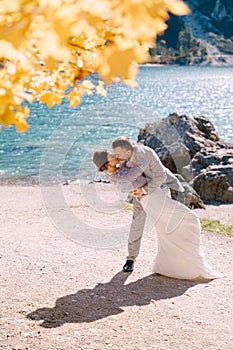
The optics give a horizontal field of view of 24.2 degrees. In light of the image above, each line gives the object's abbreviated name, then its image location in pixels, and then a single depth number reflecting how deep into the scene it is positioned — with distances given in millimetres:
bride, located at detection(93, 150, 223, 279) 7020
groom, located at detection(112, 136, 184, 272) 6551
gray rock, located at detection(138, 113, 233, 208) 16312
